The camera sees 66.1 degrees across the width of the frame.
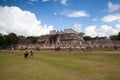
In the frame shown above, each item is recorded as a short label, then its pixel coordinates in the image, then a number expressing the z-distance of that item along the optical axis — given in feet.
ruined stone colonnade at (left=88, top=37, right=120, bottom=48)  128.72
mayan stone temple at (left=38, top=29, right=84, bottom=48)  169.77
